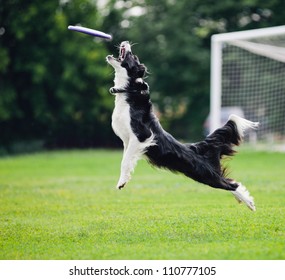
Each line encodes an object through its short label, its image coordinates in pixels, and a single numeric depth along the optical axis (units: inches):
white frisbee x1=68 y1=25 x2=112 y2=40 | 560.4
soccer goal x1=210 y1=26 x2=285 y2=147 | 1273.4
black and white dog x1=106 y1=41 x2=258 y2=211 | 528.4
